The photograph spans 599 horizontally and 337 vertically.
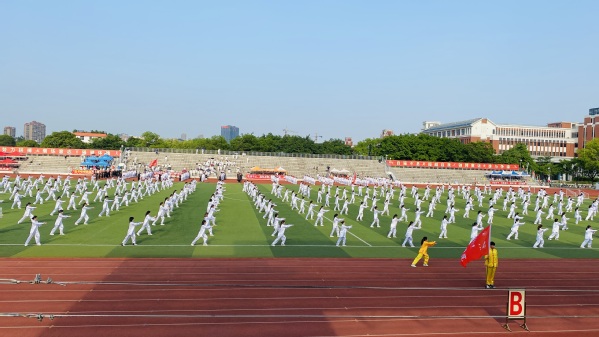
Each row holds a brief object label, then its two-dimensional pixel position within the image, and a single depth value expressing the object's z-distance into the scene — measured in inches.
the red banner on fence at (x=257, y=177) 2618.1
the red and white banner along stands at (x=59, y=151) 2709.2
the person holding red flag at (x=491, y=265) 556.7
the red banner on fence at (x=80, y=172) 2425.0
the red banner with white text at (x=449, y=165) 3198.8
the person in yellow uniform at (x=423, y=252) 653.3
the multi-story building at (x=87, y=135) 6440.5
